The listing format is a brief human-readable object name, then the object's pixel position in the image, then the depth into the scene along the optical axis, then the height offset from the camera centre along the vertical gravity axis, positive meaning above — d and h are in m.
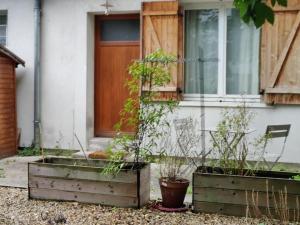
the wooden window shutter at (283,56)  7.85 +0.82
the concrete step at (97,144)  8.95 -0.84
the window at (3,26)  9.74 +1.63
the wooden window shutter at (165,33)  8.45 +1.32
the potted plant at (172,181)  5.30 -0.94
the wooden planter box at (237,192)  4.88 -0.99
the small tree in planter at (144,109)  5.40 -0.08
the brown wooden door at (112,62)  9.16 +0.83
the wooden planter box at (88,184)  5.30 -0.99
